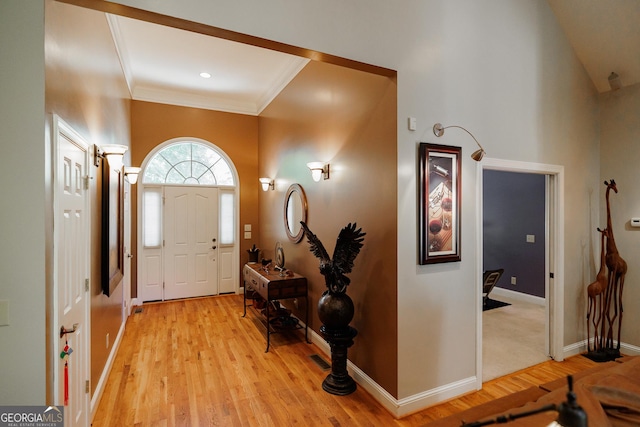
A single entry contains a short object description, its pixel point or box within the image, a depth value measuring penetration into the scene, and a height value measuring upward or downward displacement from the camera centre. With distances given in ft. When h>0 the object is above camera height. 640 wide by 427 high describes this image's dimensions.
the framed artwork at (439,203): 8.39 +0.29
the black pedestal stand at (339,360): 9.06 -4.33
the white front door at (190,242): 18.54 -1.71
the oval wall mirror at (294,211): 13.59 +0.10
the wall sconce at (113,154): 9.18 +1.76
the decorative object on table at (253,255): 17.21 -2.29
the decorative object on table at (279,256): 15.63 -2.19
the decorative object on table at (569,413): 2.11 -1.39
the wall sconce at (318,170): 11.74 +1.64
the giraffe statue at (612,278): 11.22 -2.40
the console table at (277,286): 12.33 -2.96
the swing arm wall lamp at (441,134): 8.52 +2.18
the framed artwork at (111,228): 9.17 -0.49
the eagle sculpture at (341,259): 8.80 -1.33
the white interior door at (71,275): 5.36 -1.21
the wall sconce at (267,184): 17.84 +1.71
